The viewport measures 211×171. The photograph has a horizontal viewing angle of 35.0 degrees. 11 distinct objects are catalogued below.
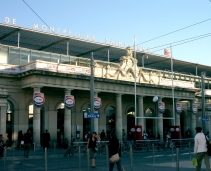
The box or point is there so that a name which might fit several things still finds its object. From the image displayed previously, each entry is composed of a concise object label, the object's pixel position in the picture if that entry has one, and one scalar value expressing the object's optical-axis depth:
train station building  38.28
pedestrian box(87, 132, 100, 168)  19.36
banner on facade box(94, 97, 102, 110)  36.78
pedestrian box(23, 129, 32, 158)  25.94
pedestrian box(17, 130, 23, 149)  34.75
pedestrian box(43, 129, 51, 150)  28.49
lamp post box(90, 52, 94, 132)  27.78
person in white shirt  13.55
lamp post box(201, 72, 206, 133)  40.81
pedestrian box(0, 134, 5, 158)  26.50
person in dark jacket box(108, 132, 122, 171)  14.11
